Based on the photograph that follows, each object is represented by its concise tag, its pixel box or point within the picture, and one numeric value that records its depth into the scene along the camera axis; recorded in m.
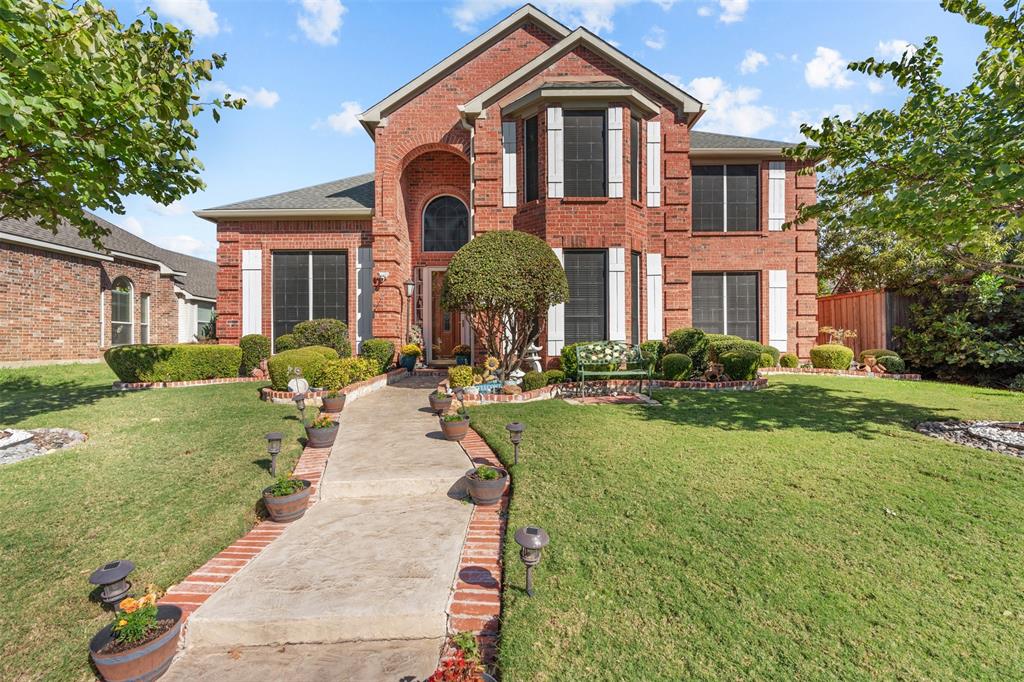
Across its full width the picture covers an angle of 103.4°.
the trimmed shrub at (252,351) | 11.38
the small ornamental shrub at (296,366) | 8.25
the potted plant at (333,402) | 7.27
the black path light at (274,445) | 4.73
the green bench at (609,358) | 8.84
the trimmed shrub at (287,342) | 11.18
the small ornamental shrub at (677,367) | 9.12
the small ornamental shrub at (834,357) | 11.97
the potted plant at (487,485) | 4.11
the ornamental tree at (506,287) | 8.16
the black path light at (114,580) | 2.64
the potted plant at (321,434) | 5.66
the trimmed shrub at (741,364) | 8.84
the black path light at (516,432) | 4.74
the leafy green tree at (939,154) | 4.46
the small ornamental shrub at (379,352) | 11.01
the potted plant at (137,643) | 2.26
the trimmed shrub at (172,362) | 9.56
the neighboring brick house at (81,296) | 12.55
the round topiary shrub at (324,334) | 11.27
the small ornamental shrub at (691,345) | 9.64
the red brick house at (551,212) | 10.00
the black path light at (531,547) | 2.74
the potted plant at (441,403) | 7.31
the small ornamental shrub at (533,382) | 8.41
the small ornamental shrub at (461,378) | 8.46
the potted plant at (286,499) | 3.95
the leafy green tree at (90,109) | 4.12
